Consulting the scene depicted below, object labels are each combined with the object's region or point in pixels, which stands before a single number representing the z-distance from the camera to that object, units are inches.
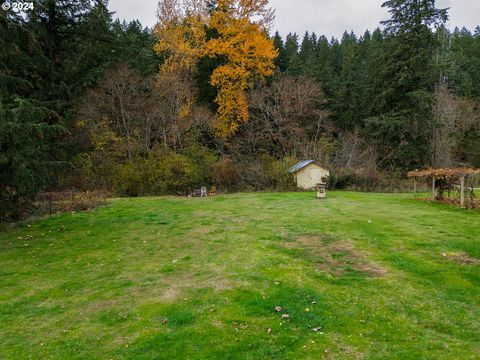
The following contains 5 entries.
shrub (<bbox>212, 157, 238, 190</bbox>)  863.7
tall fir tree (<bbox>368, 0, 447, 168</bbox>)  1107.3
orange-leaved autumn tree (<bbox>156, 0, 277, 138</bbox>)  992.9
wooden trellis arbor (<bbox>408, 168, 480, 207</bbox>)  561.7
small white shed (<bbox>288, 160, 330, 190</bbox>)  841.5
